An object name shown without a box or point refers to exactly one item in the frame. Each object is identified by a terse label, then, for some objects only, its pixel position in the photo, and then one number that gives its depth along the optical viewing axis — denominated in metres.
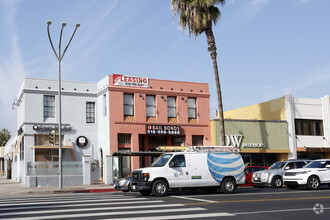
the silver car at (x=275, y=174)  23.16
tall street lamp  24.27
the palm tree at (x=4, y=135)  89.00
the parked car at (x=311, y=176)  20.11
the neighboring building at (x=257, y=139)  34.94
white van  16.81
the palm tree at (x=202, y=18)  29.20
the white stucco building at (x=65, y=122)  31.70
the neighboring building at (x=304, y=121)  36.94
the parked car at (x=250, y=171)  25.64
